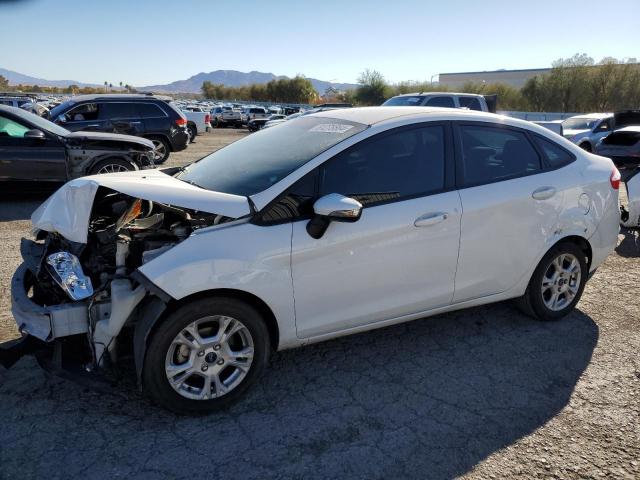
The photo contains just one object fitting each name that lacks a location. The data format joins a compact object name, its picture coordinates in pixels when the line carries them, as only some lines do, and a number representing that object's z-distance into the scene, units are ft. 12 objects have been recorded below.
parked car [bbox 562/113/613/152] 54.24
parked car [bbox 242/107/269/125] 135.64
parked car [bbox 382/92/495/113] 41.96
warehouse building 265.95
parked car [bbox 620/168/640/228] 21.53
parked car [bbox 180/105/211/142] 81.15
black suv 43.68
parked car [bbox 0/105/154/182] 27.35
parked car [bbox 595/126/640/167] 45.68
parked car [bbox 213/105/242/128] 136.67
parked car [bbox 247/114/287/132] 117.97
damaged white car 9.80
